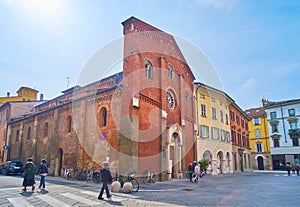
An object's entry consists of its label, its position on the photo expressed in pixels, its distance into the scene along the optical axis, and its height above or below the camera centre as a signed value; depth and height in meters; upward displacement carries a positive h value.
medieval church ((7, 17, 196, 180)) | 14.41 +2.48
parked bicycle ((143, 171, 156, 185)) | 14.43 -1.64
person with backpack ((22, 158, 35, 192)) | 9.90 -1.01
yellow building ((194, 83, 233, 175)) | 25.60 +2.75
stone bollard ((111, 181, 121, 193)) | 10.29 -1.56
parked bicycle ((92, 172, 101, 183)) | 14.34 -1.56
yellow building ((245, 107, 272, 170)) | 44.46 +2.22
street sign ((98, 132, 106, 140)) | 14.28 +0.99
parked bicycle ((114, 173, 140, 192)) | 10.89 -1.48
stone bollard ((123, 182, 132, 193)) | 10.23 -1.59
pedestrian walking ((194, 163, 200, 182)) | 16.11 -1.31
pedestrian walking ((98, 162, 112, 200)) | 8.52 -1.00
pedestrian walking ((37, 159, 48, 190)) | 10.61 -0.89
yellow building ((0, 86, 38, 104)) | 41.03 +10.07
